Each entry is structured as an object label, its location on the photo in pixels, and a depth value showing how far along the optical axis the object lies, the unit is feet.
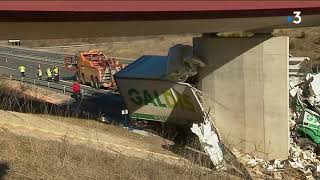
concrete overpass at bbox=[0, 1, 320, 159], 31.63
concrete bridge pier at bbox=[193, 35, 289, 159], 50.67
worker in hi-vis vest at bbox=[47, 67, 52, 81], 113.86
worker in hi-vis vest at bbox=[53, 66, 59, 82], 113.19
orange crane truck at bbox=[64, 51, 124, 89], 103.30
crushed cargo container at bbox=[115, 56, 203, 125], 54.36
